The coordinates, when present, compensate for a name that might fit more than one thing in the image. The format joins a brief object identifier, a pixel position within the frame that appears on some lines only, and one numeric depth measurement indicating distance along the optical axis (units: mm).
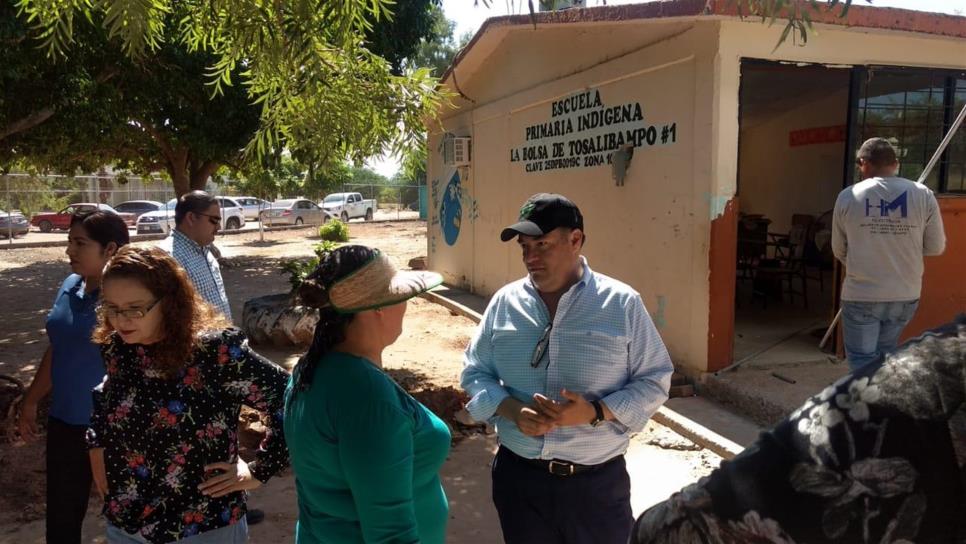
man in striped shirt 2291
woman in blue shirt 2660
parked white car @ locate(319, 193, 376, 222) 36062
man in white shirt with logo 4262
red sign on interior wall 9773
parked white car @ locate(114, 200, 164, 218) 30844
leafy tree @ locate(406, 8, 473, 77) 37506
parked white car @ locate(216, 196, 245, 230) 31105
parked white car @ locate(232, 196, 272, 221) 35219
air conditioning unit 10781
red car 29531
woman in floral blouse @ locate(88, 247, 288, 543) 2021
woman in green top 1557
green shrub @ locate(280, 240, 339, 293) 8133
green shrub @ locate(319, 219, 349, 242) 23469
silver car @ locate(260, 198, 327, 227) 33438
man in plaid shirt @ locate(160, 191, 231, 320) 3652
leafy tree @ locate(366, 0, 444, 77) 10422
